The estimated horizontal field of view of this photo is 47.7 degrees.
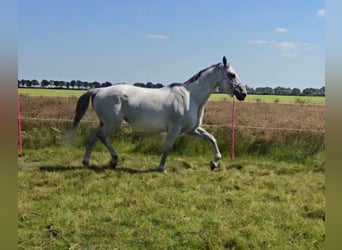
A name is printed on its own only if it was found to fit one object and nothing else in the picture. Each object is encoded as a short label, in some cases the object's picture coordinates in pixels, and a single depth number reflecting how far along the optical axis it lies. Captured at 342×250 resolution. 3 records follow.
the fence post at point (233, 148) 7.12
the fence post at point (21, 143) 7.34
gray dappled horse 5.96
